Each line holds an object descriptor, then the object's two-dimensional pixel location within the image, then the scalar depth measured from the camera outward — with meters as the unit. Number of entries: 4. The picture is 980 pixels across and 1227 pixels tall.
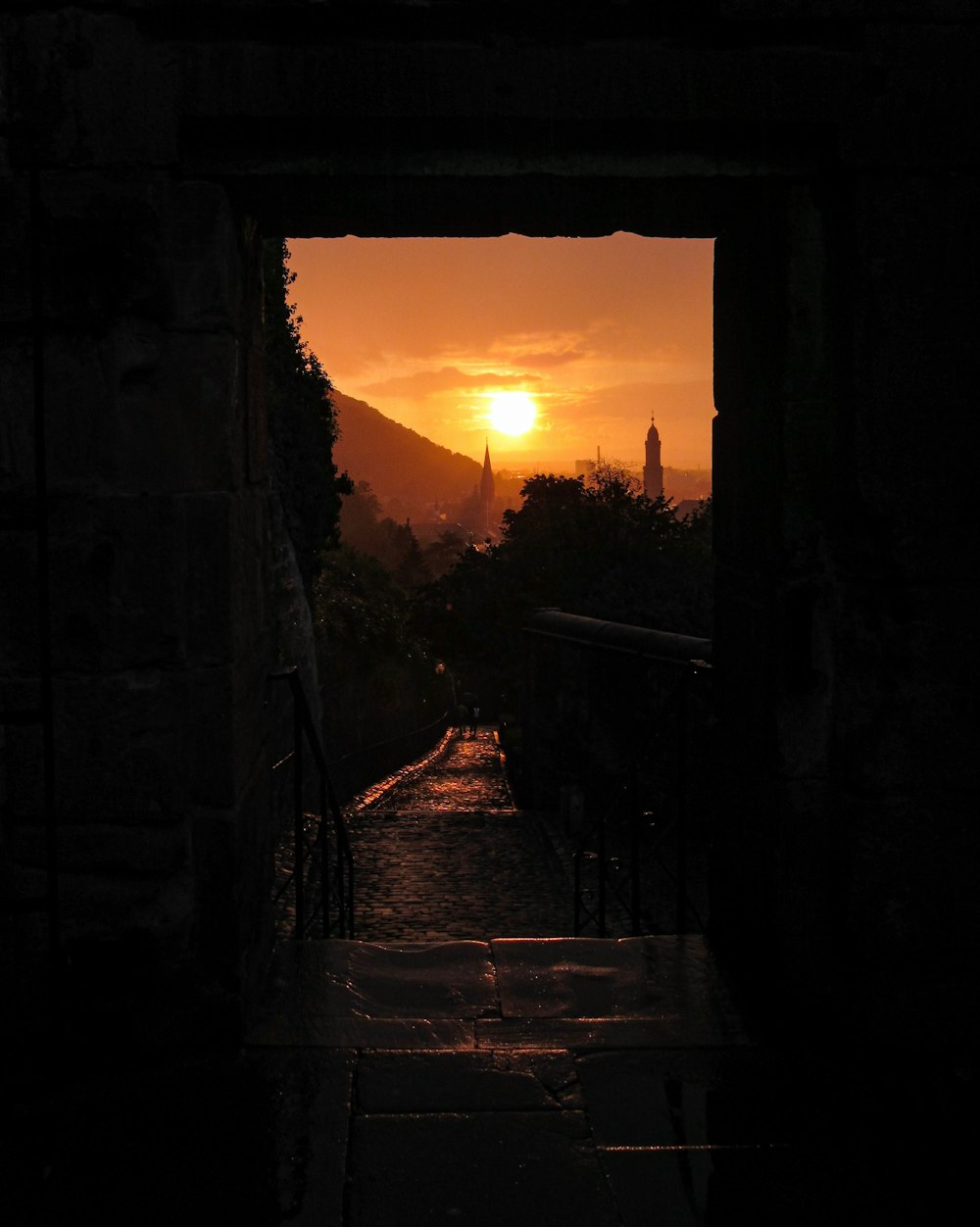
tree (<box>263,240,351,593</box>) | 13.26
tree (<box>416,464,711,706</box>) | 23.38
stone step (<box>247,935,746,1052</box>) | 3.12
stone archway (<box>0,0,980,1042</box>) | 2.89
